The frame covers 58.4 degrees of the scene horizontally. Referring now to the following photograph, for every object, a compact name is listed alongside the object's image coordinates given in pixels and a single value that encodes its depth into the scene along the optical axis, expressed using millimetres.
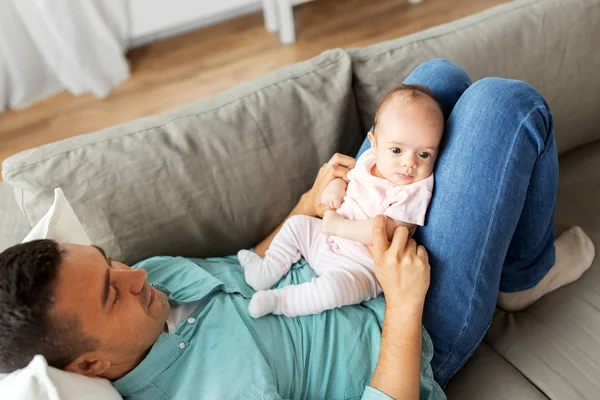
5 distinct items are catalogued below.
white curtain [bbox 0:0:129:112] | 2484
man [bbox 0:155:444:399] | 846
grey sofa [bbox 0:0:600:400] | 1190
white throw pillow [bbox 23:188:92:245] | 1027
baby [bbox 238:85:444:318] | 1053
